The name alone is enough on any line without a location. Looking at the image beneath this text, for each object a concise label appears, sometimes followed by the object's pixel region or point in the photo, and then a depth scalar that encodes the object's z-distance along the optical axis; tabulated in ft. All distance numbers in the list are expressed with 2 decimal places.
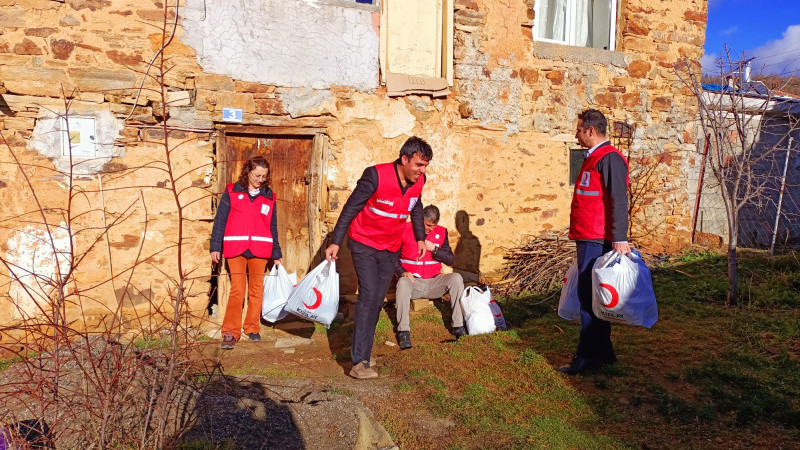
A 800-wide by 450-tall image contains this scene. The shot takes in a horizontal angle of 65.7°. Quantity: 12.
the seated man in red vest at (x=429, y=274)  18.53
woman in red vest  17.57
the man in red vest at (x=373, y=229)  14.67
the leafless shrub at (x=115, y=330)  8.86
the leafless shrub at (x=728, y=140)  19.33
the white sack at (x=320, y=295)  15.96
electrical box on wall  17.70
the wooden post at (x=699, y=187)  29.52
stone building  17.49
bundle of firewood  22.86
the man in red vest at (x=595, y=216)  13.62
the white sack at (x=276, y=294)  18.10
